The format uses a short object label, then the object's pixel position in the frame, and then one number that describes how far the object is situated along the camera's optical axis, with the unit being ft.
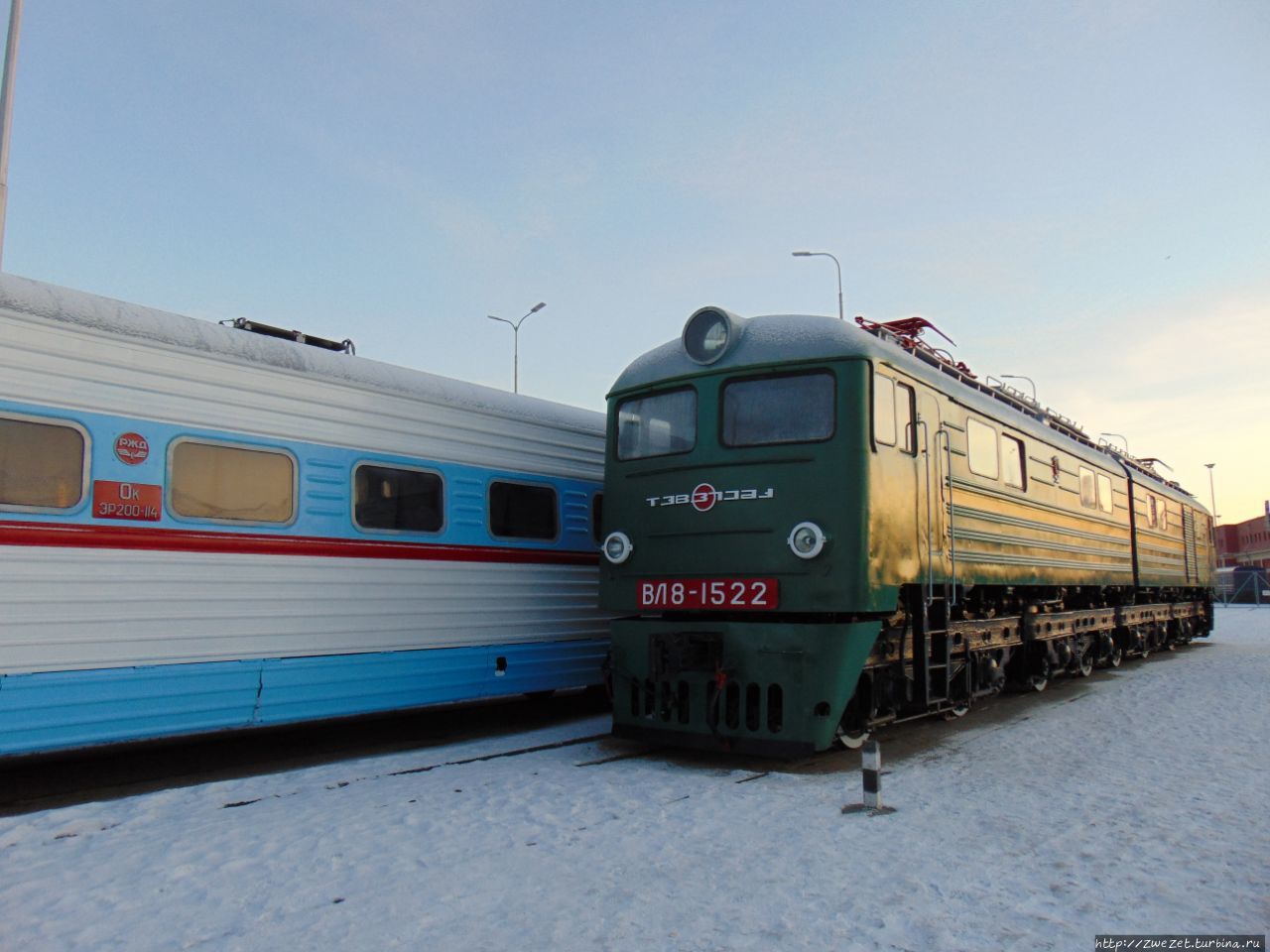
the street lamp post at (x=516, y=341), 95.71
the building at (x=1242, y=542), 300.46
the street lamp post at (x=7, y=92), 34.90
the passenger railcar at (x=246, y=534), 20.36
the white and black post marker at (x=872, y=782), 19.66
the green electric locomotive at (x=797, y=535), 23.71
